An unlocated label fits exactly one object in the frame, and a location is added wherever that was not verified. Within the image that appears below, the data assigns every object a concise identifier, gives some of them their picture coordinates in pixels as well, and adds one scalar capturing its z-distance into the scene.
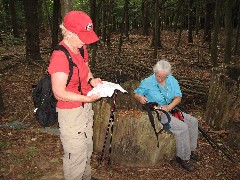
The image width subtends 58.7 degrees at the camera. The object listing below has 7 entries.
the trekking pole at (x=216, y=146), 4.01
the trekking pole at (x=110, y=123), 3.49
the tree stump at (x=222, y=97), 4.60
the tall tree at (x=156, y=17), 9.32
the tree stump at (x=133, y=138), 3.62
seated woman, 3.76
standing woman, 2.36
